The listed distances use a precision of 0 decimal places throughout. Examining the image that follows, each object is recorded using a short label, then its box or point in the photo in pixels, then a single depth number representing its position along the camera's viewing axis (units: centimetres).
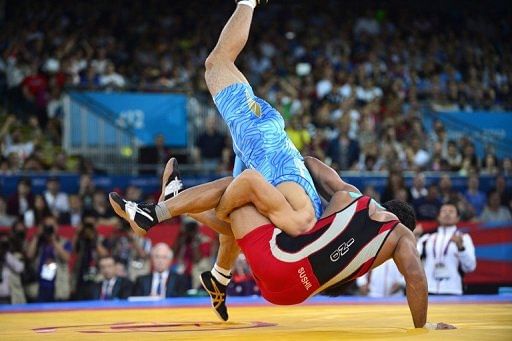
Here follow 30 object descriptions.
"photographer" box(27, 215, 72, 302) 1016
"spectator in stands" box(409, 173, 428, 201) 1211
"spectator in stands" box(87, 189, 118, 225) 1150
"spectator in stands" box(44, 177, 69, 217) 1169
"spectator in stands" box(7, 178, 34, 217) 1141
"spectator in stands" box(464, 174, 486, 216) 1266
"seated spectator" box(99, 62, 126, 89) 1438
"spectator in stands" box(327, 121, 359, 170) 1352
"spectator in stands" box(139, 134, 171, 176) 1348
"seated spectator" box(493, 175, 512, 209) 1276
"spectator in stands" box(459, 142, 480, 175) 1409
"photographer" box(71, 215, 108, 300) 1031
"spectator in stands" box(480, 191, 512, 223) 1225
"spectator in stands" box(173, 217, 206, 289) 1046
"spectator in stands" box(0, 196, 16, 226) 1116
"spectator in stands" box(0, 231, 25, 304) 1009
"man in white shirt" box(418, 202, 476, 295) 938
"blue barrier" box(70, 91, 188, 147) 1380
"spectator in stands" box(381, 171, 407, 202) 1193
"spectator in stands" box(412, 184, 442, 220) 1152
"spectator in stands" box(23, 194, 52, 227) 1127
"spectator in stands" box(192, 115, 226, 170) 1395
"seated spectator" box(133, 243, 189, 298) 948
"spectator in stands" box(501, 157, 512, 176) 1387
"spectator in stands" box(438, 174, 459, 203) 1220
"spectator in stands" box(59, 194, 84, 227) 1143
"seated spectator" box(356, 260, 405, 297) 988
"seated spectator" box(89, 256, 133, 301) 970
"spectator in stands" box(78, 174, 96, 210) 1173
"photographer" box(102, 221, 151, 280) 1043
